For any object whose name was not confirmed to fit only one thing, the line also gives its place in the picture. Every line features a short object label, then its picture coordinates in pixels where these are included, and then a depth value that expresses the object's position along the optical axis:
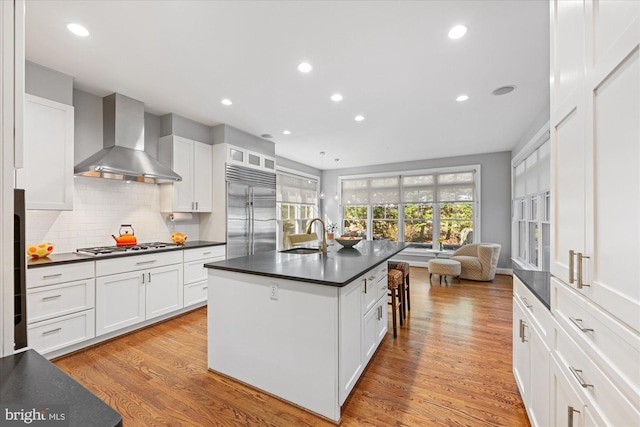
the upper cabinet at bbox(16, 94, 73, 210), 2.65
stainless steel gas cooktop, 3.05
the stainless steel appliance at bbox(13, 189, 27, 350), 0.93
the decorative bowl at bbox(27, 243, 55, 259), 2.71
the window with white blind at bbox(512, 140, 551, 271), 3.97
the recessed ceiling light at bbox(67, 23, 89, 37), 2.18
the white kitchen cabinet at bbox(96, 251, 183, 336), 2.91
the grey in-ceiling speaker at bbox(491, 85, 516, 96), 3.16
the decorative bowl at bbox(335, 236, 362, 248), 3.35
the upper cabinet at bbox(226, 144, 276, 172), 4.55
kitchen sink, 3.12
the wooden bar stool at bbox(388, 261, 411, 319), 3.53
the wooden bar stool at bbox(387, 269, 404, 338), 2.98
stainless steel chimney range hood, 3.14
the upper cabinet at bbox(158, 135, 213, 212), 4.00
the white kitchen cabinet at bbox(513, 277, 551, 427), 1.42
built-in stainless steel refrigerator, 4.48
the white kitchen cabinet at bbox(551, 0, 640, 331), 0.76
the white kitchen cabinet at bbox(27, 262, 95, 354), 2.46
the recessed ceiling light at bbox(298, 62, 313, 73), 2.70
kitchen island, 1.79
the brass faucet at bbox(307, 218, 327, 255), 2.81
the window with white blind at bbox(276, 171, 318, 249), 6.76
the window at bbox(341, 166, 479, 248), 6.74
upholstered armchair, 5.44
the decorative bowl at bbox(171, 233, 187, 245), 3.91
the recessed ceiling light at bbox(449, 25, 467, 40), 2.16
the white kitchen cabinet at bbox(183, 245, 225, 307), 3.76
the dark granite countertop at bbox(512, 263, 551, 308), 1.47
